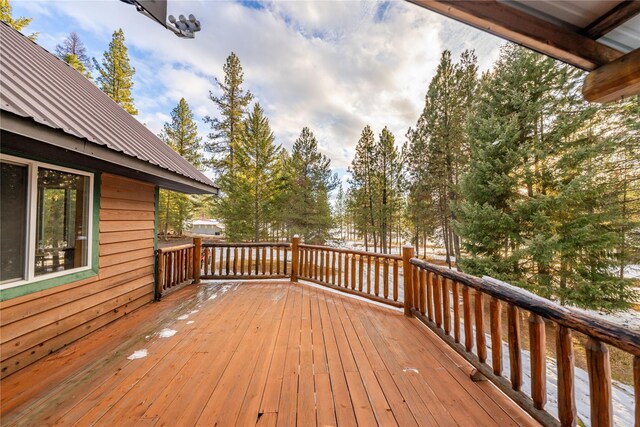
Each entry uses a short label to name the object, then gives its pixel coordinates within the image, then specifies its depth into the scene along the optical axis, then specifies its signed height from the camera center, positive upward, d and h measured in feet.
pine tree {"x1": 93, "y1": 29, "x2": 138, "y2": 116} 37.02 +24.88
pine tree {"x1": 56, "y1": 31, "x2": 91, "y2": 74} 39.20 +30.21
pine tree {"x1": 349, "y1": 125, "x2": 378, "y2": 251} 50.20 +8.27
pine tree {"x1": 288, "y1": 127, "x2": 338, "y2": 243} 44.21 +5.53
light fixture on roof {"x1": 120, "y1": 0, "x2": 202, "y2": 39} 8.06 +8.45
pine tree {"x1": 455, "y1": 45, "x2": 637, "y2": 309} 20.45 +2.67
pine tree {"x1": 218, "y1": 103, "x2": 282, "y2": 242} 39.34 +6.89
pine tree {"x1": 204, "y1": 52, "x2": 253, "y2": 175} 42.70 +20.31
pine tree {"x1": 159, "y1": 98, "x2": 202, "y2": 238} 49.29 +17.20
